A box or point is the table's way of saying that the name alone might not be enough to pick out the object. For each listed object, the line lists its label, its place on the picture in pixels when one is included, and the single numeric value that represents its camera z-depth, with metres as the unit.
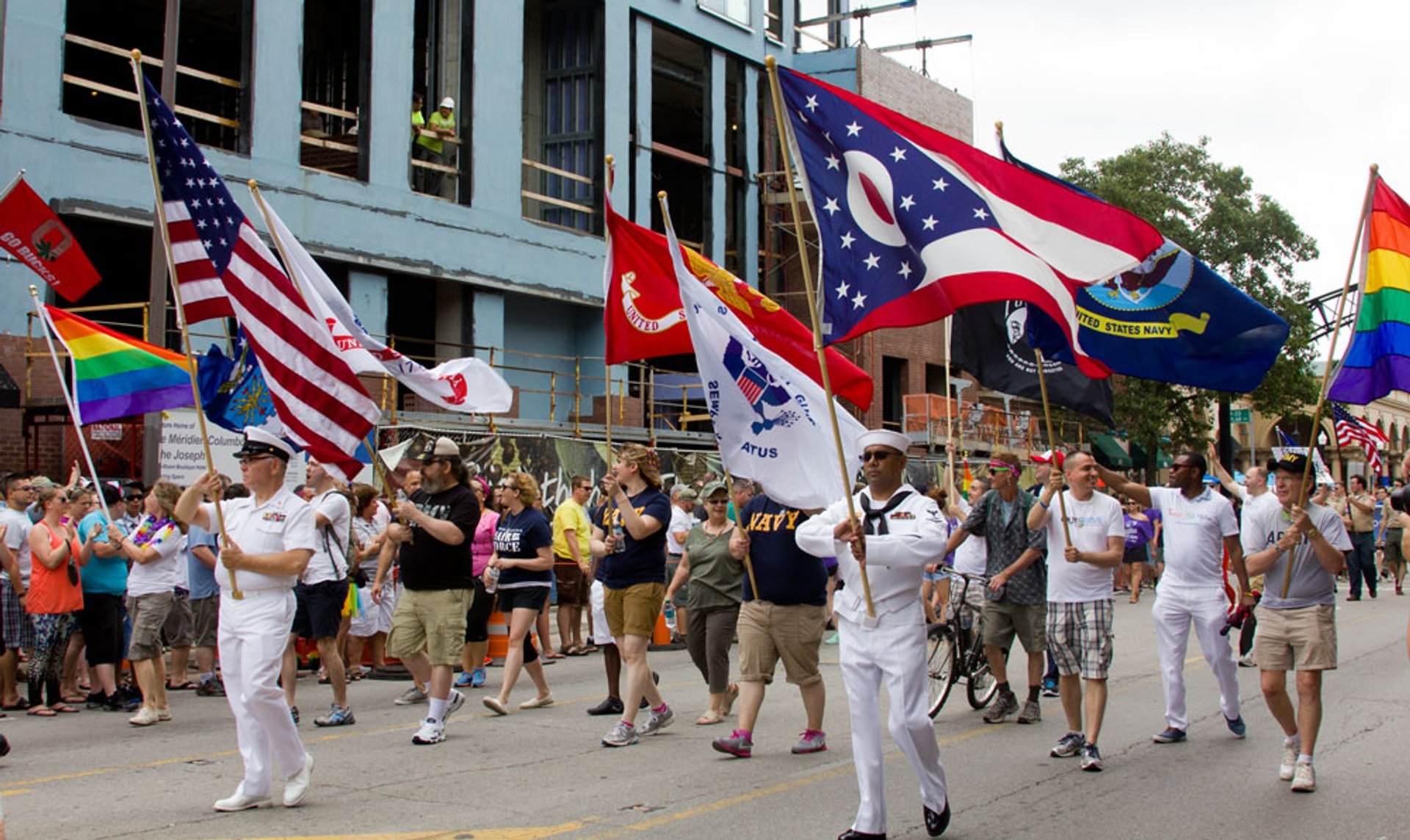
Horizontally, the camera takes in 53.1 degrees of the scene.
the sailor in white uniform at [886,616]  6.53
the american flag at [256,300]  8.95
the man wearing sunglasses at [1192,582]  9.42
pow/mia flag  9.56
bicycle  10.86
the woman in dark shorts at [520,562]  10.92
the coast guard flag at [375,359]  10.02
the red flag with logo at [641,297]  10.35
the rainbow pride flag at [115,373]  12.53
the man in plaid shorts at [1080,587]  8.82
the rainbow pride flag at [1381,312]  8.52
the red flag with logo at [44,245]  14.68
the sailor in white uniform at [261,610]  7.30
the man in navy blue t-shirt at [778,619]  8.94
